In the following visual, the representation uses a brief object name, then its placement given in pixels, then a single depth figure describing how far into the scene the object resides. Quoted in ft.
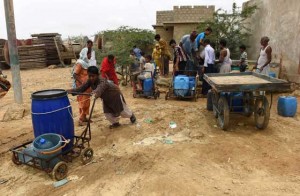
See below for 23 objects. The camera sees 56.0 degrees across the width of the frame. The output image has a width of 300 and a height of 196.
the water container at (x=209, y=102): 22.33
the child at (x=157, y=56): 35.37
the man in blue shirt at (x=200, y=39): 28.41
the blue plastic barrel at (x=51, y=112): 13.08
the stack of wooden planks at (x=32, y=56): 60.18
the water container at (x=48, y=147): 11.98
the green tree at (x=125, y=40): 37.22
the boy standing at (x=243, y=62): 28.76
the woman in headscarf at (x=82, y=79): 19.35
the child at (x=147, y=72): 27.86
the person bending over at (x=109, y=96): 15.93
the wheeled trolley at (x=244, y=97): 16.47
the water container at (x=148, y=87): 27.94
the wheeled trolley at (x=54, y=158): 12.10
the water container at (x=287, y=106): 21.13
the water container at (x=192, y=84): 26.05
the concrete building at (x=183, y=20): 61.98
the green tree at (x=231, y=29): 39.37
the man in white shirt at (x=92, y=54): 20.29
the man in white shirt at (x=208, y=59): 26.40
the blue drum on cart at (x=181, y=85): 25.91
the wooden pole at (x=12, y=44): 23.31
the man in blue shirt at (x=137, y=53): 38.03
